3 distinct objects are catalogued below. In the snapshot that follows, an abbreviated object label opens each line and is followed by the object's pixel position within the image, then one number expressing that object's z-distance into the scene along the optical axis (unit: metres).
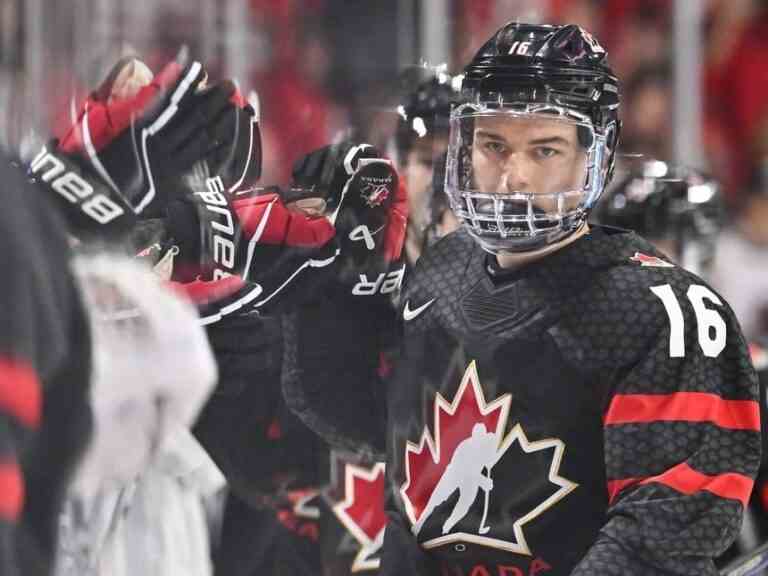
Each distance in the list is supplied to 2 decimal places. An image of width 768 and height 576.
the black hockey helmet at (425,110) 9.49
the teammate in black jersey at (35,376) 7.64
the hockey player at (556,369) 8.91
